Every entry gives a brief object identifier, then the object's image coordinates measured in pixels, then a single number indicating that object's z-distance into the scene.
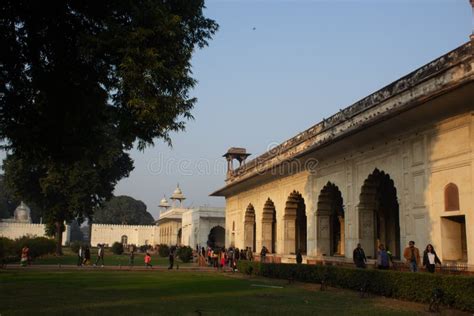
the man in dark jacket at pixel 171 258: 27.99
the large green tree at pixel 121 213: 103.12
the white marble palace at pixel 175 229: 49.41
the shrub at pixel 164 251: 46.56
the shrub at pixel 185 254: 36.72
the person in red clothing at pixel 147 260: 28.90
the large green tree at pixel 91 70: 9.52
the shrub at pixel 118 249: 51.91
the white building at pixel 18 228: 73.25
